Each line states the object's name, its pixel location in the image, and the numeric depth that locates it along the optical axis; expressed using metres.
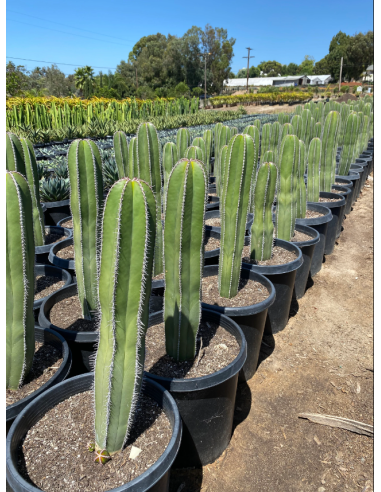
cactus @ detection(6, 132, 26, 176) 2.59
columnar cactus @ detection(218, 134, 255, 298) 2.36
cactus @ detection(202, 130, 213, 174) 4.65
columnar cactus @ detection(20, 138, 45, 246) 2.86
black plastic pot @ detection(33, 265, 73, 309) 2.64
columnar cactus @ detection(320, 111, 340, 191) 5.12
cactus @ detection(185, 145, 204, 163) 2.71
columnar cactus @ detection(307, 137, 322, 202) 4.59
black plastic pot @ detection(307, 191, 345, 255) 4.47
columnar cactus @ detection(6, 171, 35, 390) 1.43
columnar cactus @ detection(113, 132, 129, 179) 3.41
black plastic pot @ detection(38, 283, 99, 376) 1.97
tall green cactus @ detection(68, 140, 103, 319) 2.10
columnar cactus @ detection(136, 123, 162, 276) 2.62
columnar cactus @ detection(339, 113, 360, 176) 6.27
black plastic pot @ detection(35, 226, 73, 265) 3.03
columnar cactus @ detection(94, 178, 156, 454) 1.19
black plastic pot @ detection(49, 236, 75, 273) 2.71
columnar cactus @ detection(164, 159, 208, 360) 1.62
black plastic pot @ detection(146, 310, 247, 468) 1.61
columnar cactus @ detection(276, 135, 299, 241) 3.40
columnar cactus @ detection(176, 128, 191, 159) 3.98
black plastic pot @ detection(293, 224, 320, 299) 3.42
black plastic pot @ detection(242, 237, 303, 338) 2.80
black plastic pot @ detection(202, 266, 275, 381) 2.24
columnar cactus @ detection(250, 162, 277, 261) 2.93
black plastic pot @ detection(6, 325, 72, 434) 1.41
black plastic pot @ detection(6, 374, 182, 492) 1.12
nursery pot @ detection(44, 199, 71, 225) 4.19
